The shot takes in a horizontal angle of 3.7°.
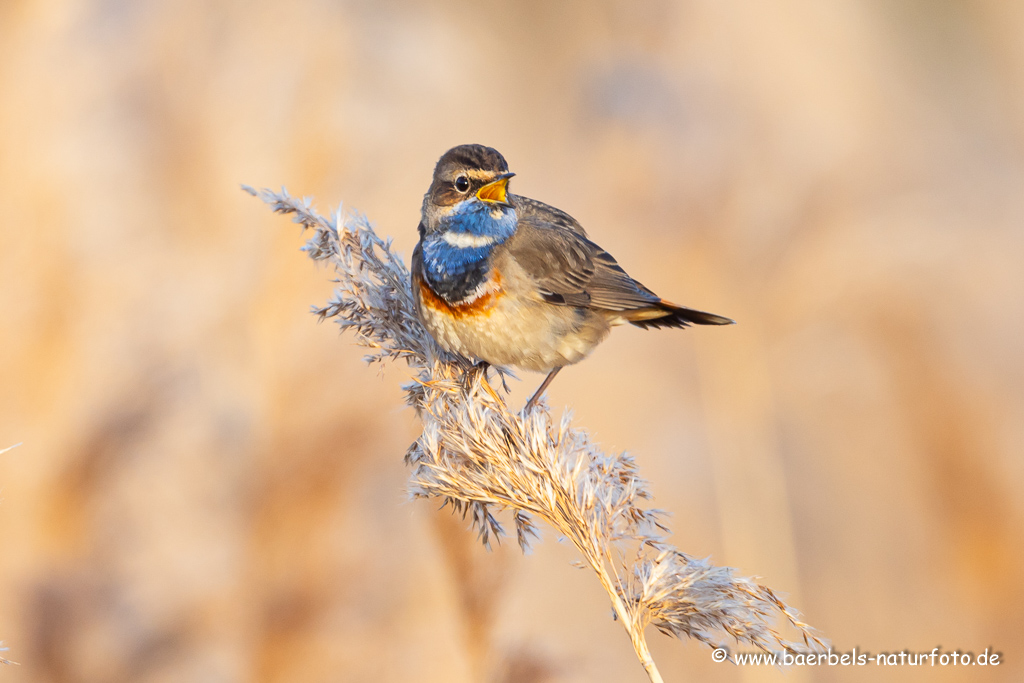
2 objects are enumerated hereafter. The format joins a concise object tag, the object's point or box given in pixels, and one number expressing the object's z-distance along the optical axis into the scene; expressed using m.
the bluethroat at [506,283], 6.23
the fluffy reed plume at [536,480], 6.12
